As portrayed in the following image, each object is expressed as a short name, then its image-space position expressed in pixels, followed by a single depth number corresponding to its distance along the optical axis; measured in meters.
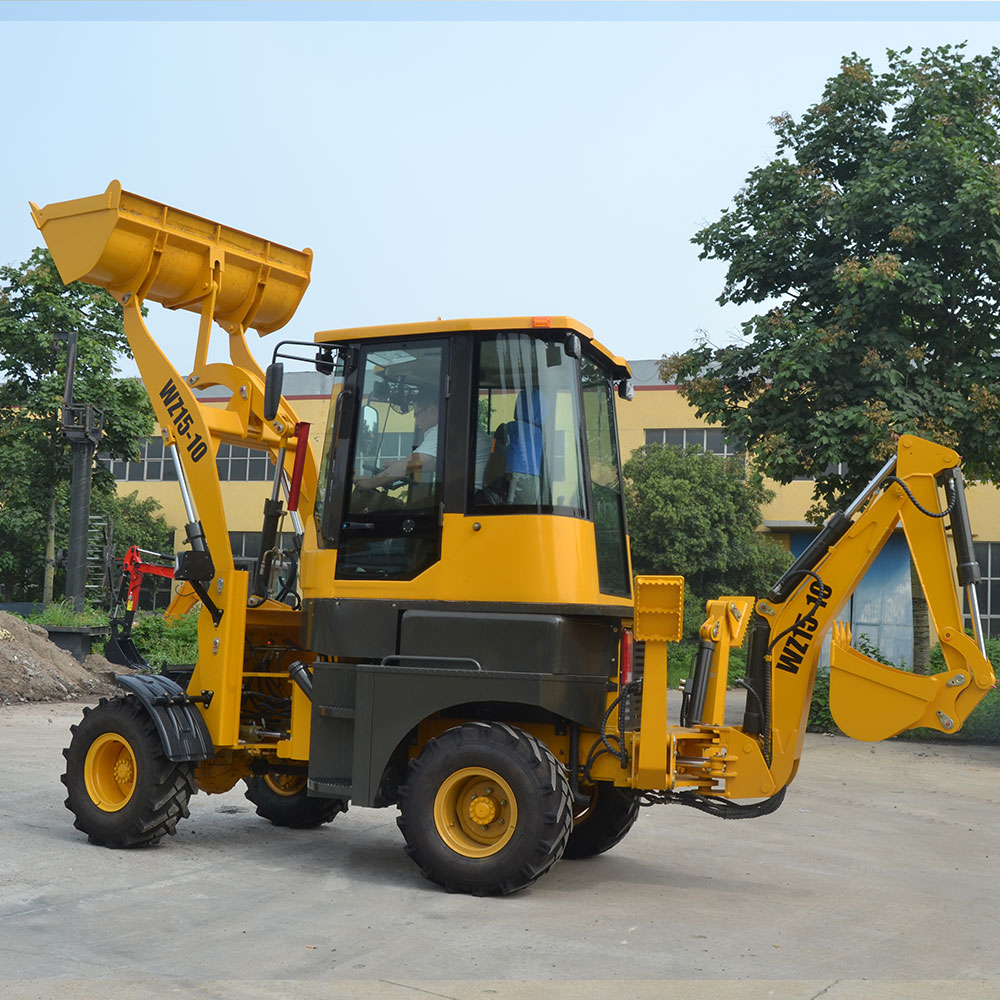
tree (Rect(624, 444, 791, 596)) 32.66
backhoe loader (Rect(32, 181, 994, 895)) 6.97
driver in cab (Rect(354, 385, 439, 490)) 7.46
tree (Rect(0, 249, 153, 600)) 25.17
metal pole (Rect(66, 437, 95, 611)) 22.80
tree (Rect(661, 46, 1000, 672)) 16.33
